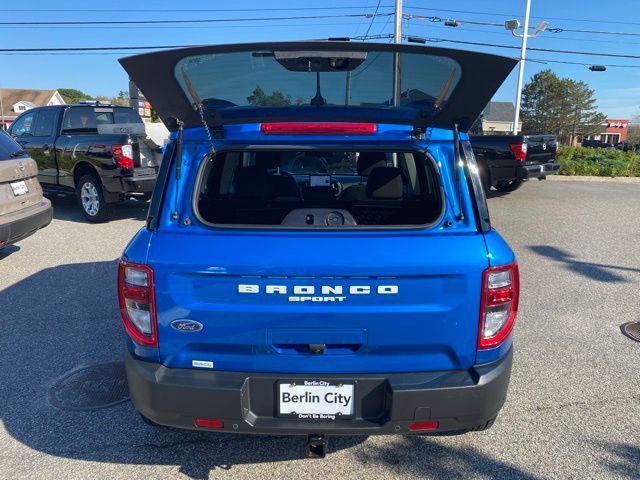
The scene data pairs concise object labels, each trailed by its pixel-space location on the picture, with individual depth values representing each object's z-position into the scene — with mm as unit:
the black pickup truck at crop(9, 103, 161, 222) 7898
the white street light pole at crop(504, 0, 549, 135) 23844
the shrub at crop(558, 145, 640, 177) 17906
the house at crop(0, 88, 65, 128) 77812
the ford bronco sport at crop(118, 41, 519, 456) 2025
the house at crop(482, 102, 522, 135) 60938
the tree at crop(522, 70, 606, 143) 57781
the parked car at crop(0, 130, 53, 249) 5391
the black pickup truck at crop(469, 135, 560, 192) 11078
